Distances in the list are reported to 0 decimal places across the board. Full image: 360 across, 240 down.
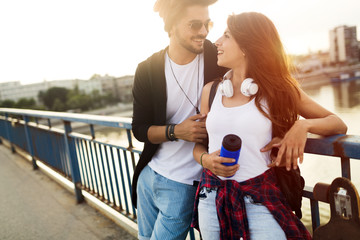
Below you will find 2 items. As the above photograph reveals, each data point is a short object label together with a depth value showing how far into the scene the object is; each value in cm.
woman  114
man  160
